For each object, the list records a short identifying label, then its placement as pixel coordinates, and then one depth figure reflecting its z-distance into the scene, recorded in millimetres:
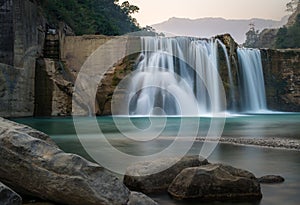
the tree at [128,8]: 69000
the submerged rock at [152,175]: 6582
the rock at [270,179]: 7264
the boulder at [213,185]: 6156
